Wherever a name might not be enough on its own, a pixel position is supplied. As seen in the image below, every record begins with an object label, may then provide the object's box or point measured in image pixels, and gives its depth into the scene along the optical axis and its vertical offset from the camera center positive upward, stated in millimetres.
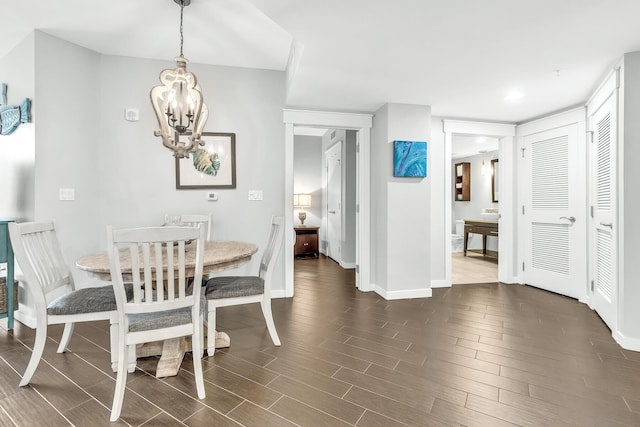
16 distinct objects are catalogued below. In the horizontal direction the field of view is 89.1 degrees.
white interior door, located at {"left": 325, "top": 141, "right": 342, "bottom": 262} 5469 +179
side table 6109 -580
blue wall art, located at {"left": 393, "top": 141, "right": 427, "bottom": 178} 3496 +557
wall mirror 6520 +601
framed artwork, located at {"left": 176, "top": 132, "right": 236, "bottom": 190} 3398 +478
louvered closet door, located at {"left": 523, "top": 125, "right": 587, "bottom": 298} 3562 -53
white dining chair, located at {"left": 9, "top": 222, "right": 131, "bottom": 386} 1784 -486
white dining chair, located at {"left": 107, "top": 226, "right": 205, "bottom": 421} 1575 -469
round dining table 1805 -336
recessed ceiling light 3178 +1134
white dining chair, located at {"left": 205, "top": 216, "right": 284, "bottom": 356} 2229 -565
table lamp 6371 +161
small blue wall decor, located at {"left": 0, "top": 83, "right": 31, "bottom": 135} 2799 +862
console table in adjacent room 5852 -359
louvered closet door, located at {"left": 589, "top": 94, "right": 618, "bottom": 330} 2576 -26
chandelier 2258 +760
